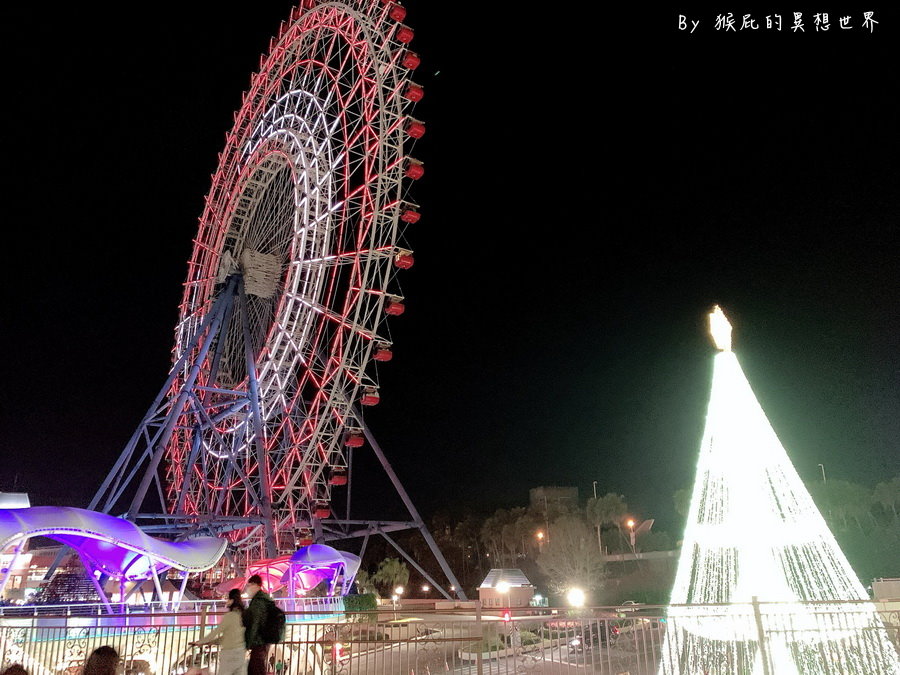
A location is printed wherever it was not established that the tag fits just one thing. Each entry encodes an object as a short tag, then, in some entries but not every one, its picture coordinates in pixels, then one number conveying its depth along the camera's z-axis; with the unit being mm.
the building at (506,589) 33625
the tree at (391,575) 57406
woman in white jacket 6277
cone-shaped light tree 12391
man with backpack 6406
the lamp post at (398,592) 49781
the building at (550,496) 82338
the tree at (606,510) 62438
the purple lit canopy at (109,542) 13416
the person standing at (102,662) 4617
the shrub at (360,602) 28250
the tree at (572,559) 51844
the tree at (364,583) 53212
